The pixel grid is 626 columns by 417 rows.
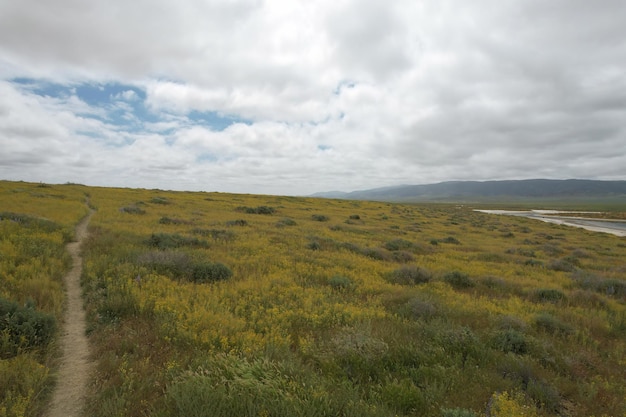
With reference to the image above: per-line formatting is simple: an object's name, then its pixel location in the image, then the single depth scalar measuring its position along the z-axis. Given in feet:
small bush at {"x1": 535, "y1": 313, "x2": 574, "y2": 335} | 27.50
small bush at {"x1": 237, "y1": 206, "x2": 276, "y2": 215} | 116.21
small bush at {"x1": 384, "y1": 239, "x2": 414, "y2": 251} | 65.75
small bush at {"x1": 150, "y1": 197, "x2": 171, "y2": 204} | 115.85
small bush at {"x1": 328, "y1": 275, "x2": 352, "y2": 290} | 35.54
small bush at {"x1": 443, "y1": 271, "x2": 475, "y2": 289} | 42.65
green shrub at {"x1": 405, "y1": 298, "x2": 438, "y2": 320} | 27.69
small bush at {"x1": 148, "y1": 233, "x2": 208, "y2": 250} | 44.54
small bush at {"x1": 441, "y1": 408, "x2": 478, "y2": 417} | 14.26
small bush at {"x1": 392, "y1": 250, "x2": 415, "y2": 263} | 55.98
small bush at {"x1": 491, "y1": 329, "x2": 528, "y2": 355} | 22.67
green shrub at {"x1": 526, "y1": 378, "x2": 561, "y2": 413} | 17.19
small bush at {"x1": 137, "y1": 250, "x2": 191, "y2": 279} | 33.07
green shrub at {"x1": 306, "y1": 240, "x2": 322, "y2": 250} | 56.29
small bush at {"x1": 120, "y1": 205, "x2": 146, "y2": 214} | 79.18
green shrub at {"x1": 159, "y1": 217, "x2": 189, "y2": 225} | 67.92
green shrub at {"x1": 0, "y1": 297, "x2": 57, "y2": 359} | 16.71
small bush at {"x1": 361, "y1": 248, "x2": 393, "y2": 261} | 55.52
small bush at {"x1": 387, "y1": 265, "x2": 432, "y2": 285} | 41.29
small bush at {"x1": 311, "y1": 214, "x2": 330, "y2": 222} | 109.18
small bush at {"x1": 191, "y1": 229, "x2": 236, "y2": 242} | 54.85
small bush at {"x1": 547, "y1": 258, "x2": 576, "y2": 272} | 58.18
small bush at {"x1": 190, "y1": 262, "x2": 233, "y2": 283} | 33.17
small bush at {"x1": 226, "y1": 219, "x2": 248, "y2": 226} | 74.80
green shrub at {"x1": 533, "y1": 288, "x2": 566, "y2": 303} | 37.96
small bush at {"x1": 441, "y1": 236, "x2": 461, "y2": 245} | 84.69
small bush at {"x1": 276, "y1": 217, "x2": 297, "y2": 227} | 82.92
